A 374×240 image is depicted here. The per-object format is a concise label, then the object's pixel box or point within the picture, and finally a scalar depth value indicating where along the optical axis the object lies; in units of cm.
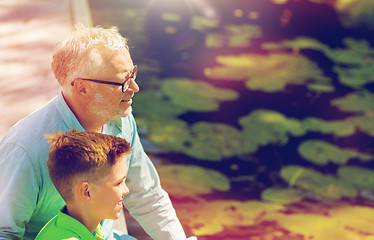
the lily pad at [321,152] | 377
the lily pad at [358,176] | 354
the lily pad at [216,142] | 378
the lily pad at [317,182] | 344
